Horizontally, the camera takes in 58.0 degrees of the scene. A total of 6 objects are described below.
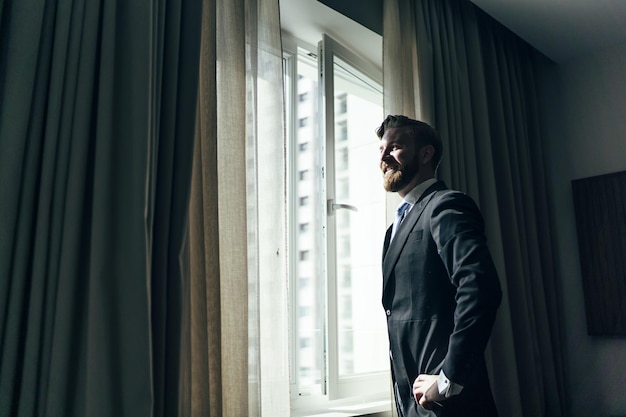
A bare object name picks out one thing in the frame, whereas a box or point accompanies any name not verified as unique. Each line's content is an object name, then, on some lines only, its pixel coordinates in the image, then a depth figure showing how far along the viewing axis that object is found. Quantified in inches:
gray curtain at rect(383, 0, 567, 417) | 99.3
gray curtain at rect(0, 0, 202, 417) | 48.2
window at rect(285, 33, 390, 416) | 91.5
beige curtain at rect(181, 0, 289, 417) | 60.8
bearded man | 54.6
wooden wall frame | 120.9
